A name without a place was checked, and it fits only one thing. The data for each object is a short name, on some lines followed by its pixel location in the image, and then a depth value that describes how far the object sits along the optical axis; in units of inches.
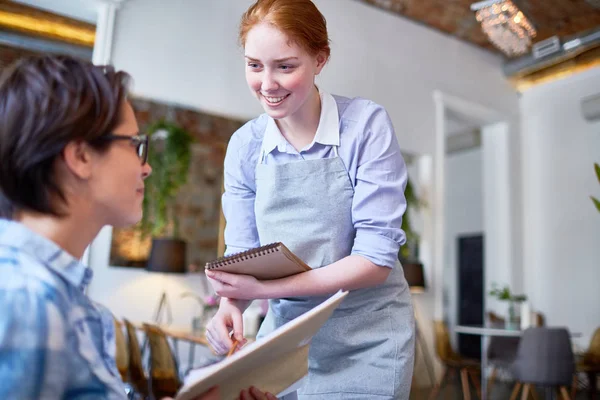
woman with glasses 25.5
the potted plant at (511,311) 215.2
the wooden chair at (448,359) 224.2
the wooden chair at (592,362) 216.5
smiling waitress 45.6
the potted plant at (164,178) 187.0
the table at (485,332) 207.0
